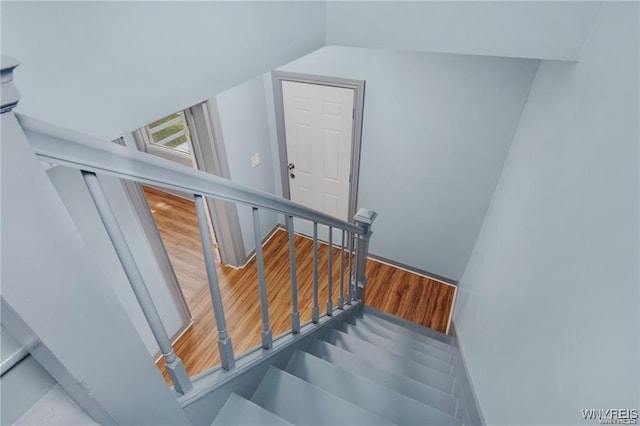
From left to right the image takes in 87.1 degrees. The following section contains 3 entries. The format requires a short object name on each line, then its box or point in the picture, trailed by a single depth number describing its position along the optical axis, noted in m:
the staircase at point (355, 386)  1.26
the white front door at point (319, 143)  2.86
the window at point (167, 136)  4.00
